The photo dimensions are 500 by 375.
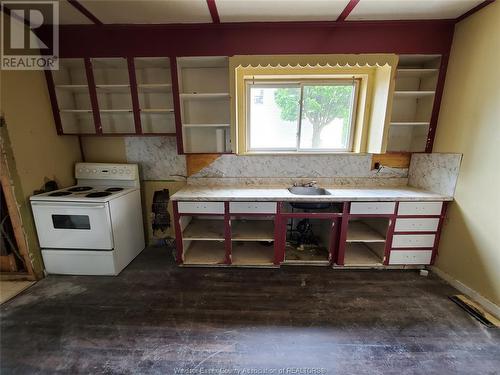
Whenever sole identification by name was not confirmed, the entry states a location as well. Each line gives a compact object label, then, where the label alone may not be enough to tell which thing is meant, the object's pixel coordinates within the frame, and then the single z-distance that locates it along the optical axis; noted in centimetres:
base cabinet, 227
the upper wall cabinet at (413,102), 232
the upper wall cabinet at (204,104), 241
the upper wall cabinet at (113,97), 233
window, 263
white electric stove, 212
